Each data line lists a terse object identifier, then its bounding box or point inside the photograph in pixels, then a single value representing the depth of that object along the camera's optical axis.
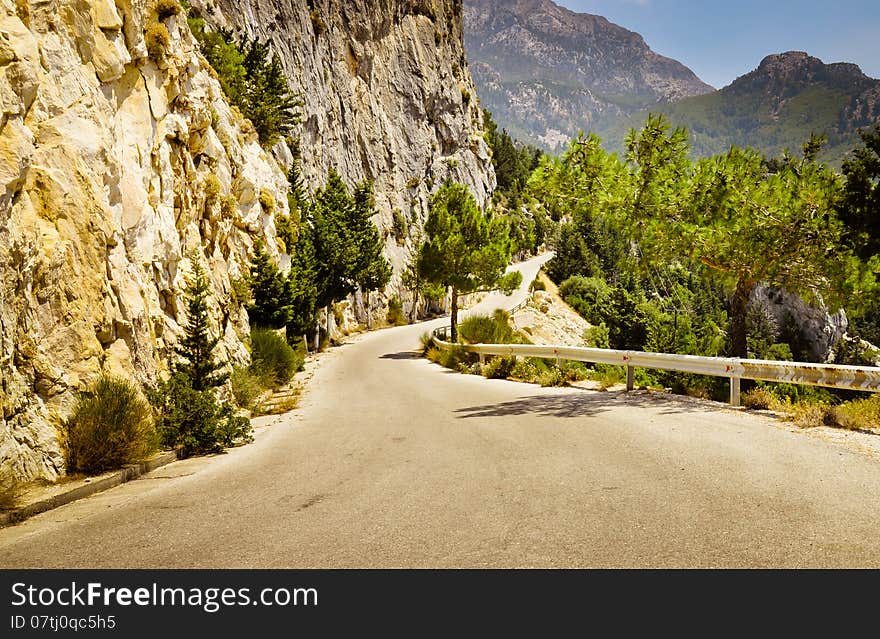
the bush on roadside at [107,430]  6.96
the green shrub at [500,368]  18.81
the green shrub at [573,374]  15.02
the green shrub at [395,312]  62.09
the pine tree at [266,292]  23.34
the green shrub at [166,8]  17.59
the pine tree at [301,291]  25.06
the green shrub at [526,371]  17.18
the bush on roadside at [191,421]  8.86
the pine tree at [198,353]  10.73
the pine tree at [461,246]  33.81
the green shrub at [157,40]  15.41
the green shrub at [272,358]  18.55
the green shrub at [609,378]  13.55
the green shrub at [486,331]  26.56
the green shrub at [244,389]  13.88
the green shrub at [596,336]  47.90
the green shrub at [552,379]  14.85
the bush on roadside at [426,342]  31.99
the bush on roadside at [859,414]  7.69
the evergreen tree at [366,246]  43.66
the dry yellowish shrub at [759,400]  9.57
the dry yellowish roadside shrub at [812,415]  7.92
